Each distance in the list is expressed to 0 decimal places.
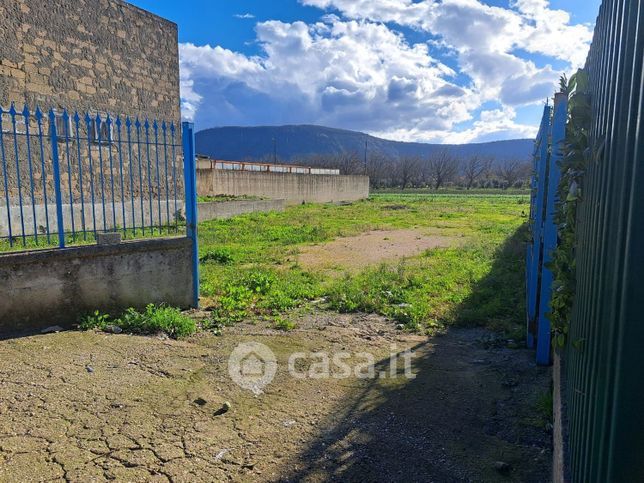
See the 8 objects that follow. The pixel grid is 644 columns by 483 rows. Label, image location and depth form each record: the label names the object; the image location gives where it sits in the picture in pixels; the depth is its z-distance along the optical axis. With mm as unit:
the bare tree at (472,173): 78069
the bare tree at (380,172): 74688
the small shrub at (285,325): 4817
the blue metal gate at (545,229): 3318
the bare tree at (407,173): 74312
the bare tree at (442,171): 76944
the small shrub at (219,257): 8673
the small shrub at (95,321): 4452
